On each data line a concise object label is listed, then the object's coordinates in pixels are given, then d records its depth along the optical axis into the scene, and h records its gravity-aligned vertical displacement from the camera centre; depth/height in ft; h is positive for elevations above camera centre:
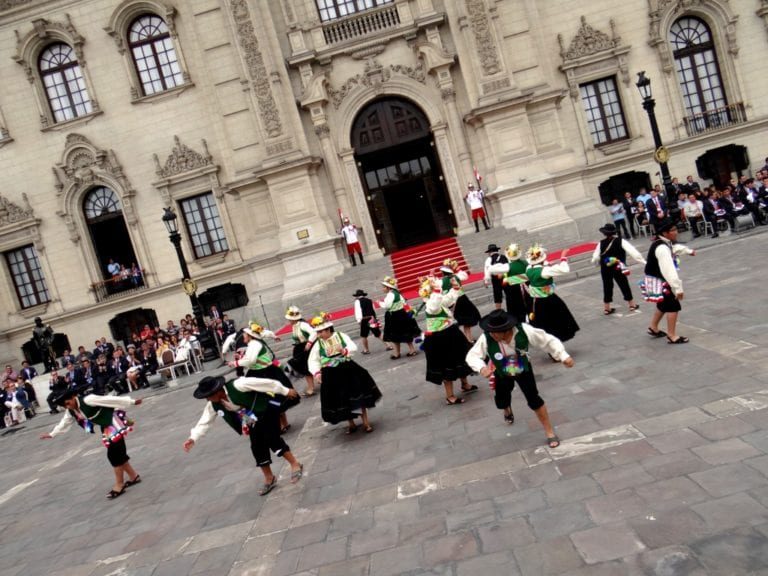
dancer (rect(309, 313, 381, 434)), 26.43 -5.55
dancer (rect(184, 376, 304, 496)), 23.00 -5.16
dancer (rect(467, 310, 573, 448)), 20.08 -5.05
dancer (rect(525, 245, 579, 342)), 29.71 -5.20
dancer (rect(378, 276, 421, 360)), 39.14 -5.28
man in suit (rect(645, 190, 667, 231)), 59.21 -4.34
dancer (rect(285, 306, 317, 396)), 34.76 -4.87
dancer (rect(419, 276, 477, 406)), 27.68 -5.68
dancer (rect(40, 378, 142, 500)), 27.71 -4.50
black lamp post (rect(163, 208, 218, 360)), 58.85 -0.89
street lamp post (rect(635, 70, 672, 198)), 54.66 +2.64
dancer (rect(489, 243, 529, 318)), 34.40 -4.33
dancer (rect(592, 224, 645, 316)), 35.19 -4.81
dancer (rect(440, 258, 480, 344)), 35.09 -5.65
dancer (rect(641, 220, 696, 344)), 26.94 -5.19
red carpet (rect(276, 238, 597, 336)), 57.77 -5.82
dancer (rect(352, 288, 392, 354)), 41.86 -5.03
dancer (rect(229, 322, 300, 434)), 28.02 -3.96
